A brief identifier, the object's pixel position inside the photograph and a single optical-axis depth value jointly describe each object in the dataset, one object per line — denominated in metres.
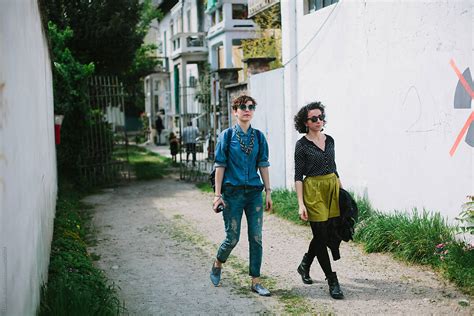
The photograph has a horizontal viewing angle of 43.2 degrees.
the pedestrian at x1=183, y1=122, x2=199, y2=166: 16.28
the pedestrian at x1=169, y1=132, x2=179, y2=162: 19.05
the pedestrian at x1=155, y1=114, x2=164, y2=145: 31.75
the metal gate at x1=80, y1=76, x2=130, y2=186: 14.26
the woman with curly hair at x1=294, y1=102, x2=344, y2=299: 5.61
